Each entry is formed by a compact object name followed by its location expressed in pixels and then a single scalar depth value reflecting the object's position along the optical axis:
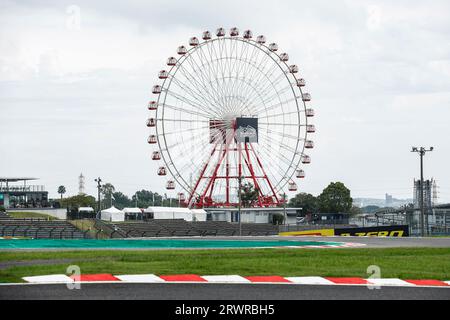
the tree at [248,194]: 141.88
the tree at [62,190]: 198.50
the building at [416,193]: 170.98
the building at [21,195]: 104.75
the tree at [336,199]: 157.50
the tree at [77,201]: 163.12
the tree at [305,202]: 177.25
